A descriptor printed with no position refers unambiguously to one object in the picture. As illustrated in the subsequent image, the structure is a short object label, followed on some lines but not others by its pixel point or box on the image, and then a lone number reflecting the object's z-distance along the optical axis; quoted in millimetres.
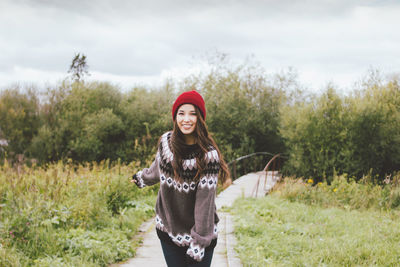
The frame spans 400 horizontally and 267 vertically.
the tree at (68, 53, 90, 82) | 36188
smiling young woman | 2348
